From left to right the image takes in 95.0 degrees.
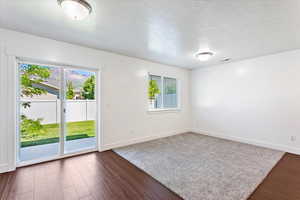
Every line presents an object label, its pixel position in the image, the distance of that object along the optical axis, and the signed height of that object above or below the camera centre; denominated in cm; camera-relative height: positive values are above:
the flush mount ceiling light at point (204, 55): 350 +119
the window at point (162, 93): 465 +31
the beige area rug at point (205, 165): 195 -125
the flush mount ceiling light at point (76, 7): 168 +120
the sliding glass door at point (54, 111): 273 -19
